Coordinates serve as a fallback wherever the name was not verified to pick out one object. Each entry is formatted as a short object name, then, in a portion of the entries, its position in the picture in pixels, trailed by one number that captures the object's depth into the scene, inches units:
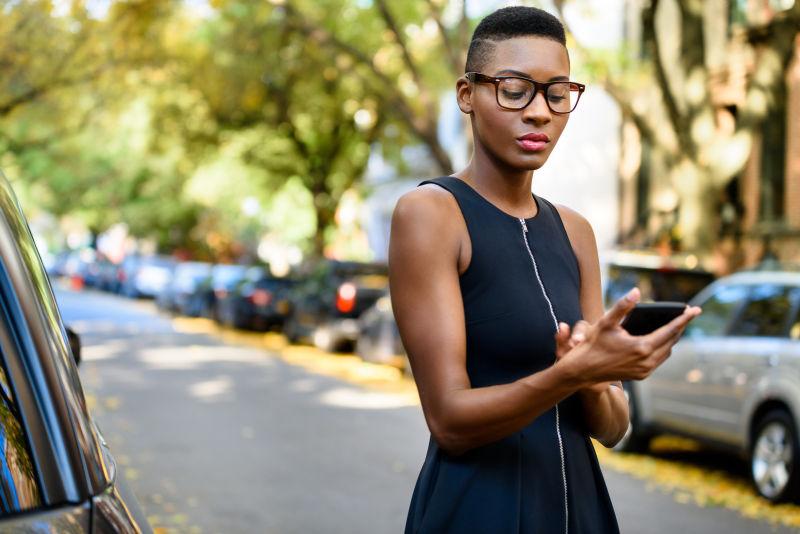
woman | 94.0
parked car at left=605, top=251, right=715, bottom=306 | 545.3
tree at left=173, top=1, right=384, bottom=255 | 1083.3
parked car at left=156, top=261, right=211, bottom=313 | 1497.3
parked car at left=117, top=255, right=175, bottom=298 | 1873.8
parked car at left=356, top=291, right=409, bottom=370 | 764.0
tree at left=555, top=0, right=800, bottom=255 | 587.5
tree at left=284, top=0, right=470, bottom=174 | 788.0
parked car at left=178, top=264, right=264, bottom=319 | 1315.2
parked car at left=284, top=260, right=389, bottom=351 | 885.8
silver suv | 367.6
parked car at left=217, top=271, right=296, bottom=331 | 1130.0
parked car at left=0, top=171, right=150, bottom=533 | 80.2
